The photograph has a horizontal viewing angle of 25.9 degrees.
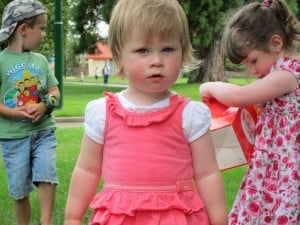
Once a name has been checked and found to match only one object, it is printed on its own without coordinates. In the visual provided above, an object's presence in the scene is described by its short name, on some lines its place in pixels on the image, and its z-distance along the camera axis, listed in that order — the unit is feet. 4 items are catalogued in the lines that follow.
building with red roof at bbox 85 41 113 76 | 316.89
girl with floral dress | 11.01
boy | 14.92
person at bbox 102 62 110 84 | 139.33
